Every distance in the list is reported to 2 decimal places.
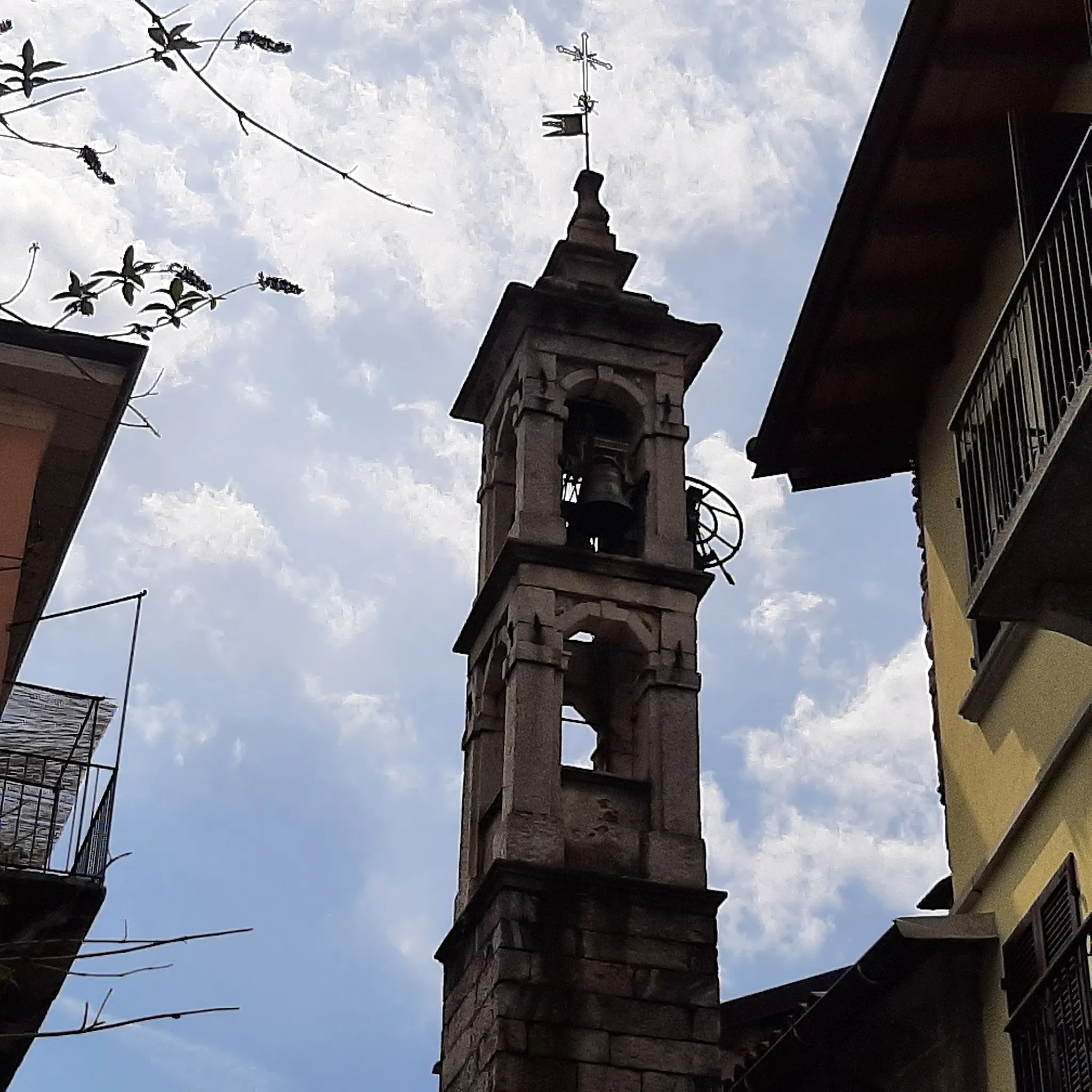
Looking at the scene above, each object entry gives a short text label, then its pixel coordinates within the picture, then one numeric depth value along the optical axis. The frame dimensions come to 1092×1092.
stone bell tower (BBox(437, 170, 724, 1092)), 15.46
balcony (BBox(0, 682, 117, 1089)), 9.30
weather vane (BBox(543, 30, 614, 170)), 20.27
